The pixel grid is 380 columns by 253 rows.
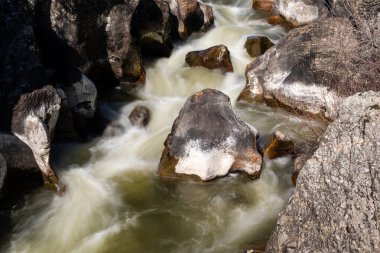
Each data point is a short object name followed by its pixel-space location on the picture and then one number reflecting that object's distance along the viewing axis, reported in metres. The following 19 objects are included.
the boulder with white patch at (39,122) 7.61
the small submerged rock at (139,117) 9.80
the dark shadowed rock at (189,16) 13.02
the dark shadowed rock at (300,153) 7.82
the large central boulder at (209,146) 7.81
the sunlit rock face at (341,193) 4.39
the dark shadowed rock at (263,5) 14.88
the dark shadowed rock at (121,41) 10.55
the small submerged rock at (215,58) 11.44
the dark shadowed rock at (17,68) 7.81
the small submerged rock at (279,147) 8.39
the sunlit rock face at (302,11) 13.42
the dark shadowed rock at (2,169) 7.41
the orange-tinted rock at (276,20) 14.02
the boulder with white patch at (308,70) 9.33
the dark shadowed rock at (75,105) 8.87
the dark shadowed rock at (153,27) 11.38
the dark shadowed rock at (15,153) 7.65
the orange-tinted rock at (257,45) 12.15
